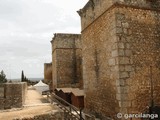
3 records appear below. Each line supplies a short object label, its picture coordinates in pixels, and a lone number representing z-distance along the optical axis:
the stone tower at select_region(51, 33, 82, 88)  22.44
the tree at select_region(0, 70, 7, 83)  38.91
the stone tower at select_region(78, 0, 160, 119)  8.05
